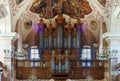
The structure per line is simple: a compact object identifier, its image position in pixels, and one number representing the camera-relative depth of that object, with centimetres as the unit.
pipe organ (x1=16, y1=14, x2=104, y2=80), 2761
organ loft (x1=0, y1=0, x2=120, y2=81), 2588
